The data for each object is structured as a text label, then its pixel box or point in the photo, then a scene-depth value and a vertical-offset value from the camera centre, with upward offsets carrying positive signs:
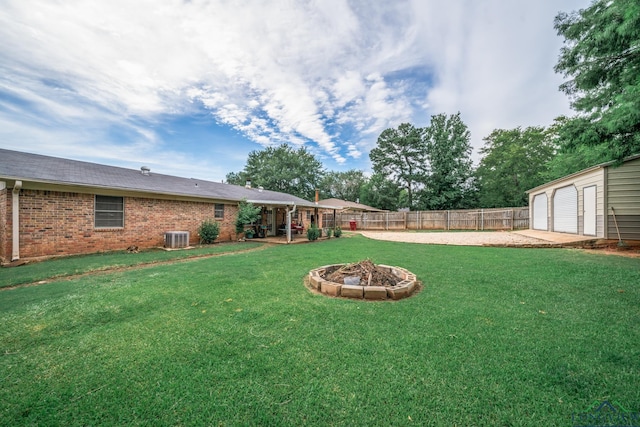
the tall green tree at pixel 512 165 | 25.05 +6.01
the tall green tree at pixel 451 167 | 27.09 +5.93
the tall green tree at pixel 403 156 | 29.47 +7.81
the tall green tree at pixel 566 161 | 16.50 +4.65
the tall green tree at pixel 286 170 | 34.50 +6.74
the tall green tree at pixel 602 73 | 5.68 +4.30
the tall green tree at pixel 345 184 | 41.50 +5.68
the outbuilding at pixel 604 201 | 8.46 +0.84
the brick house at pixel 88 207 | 6.94 +0.16
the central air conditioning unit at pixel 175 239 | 9.78 -1.09
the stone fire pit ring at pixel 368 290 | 3.91 -1.22
